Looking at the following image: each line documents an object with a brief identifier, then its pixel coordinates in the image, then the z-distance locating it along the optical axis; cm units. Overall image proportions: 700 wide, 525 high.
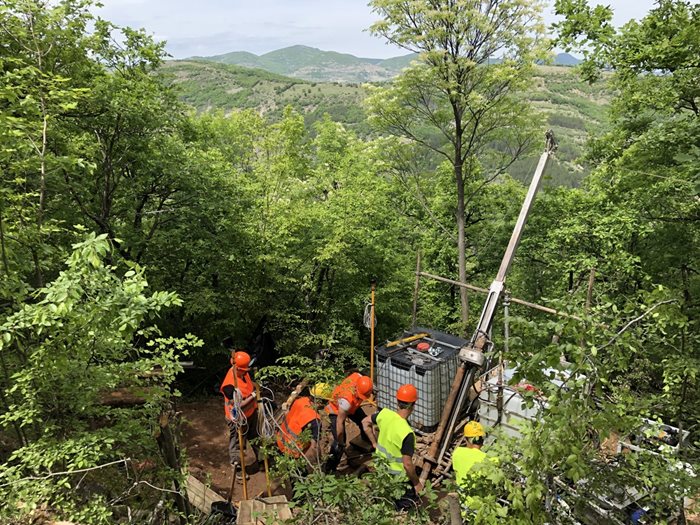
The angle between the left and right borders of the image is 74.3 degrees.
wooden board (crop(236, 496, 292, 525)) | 514
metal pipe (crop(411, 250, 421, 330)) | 974
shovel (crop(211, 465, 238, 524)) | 571
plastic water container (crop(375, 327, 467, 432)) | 788
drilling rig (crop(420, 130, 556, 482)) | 718
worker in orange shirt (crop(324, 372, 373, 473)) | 644
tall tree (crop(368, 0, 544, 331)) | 1184
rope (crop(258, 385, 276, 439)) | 578
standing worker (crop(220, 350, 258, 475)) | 687
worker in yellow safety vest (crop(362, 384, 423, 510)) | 541
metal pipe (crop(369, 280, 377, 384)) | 884
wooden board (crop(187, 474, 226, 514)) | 608
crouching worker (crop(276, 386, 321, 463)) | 593
